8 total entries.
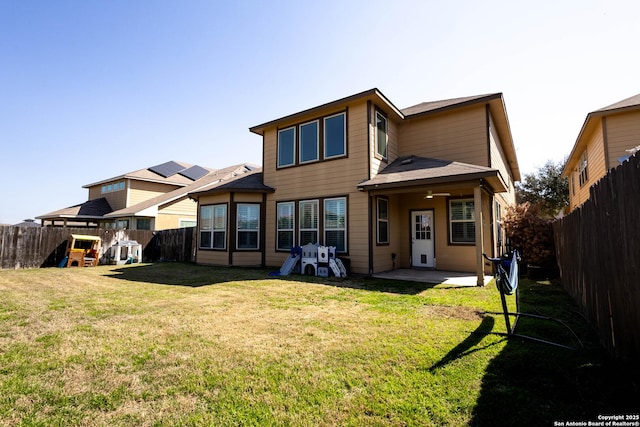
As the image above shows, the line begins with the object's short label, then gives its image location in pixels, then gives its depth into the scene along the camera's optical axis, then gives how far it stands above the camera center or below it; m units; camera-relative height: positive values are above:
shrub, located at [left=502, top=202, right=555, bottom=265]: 9.41 -0.11
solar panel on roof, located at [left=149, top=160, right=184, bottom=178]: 24.69 +5.62
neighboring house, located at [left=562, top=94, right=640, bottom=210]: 9.71 +3.44
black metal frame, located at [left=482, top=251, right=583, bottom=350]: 3.63 -0.88
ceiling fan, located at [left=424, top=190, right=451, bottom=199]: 8.88 +1.25
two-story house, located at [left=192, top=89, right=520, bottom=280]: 9.46 +1.41
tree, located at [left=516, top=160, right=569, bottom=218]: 23.59 +3.61
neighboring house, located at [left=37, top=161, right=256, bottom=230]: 19.34 +2.40
